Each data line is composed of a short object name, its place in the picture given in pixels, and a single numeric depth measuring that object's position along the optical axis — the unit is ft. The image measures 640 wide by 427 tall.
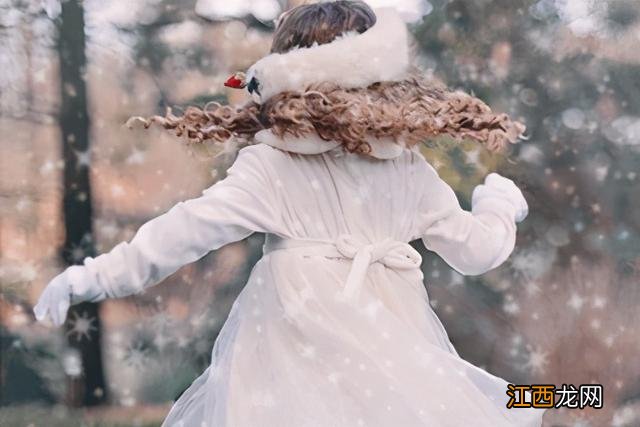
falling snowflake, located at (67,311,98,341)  15.23
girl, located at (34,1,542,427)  7.52
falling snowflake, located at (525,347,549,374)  15.90
